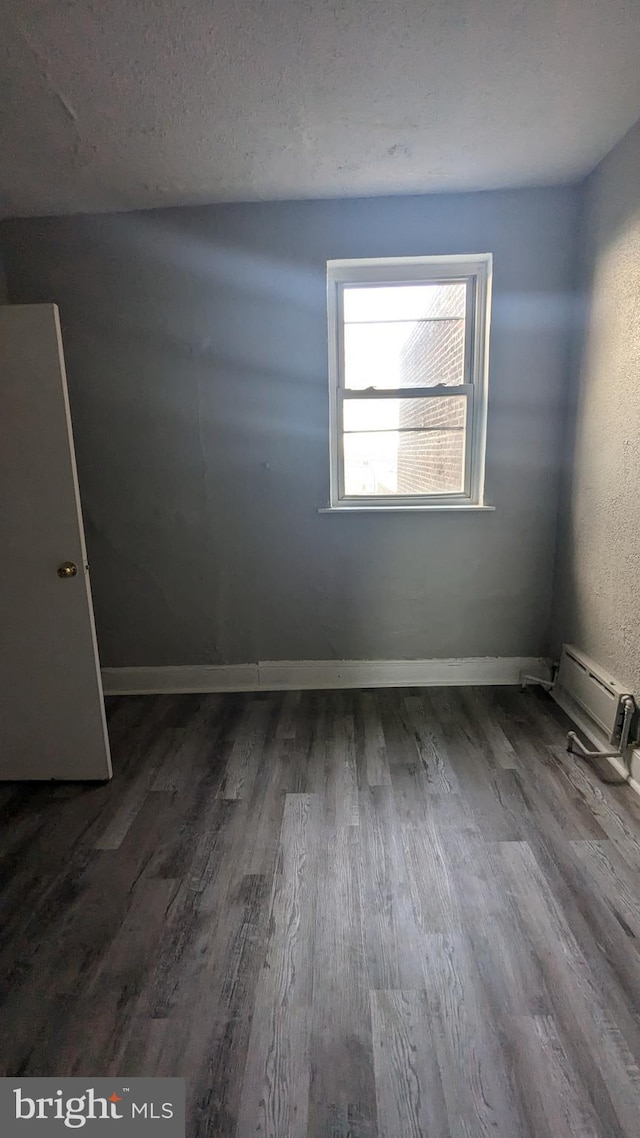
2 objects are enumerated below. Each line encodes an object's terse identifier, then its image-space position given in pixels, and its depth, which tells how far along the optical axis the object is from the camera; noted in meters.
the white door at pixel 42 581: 1.92
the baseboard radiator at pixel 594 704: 2.20
